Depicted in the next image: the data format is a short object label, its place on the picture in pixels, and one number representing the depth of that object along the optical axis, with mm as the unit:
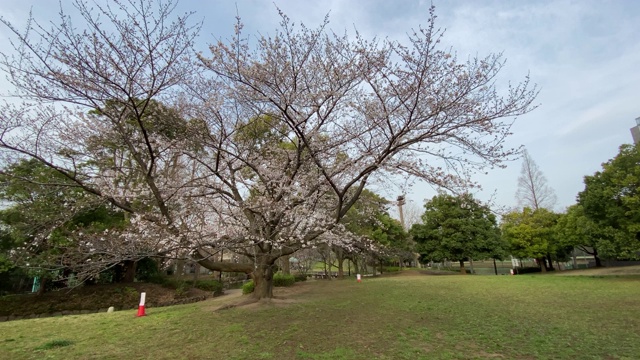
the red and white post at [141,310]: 8000
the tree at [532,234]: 21125
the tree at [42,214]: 7836
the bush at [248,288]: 12370
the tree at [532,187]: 26703
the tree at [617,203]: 12156
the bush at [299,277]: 18903
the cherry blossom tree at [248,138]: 5680
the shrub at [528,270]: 24328
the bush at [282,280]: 14922
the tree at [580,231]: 13062
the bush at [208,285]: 16938
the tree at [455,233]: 20969
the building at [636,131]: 28191
